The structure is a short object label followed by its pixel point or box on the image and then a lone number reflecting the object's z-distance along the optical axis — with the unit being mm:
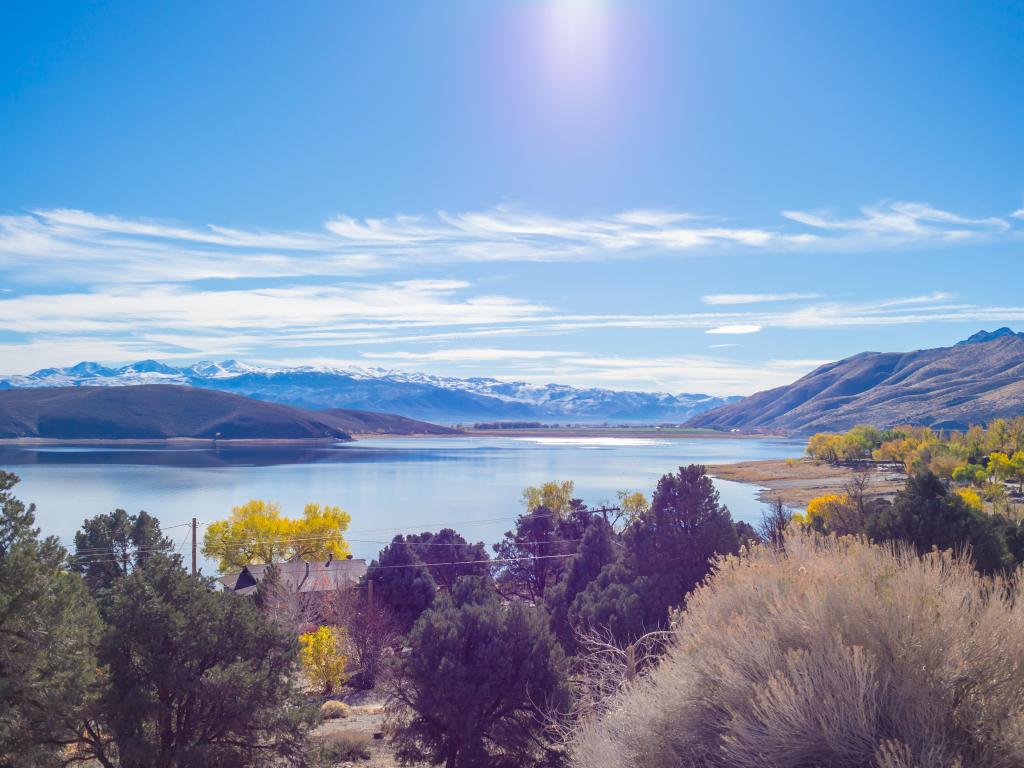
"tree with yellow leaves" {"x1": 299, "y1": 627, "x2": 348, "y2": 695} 22641
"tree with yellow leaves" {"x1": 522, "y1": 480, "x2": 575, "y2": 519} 50466
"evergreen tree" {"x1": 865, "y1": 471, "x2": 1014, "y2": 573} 17078
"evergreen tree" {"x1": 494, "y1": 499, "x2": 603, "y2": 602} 33688
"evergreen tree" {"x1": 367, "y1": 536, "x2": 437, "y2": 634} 28484
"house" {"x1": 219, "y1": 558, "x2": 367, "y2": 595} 33344
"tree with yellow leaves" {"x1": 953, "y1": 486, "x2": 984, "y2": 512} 39284
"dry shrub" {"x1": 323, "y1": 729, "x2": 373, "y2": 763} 15141
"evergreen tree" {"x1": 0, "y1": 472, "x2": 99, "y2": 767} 9547
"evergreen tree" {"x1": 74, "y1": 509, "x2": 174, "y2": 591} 25438
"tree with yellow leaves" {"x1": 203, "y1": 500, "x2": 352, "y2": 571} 41219
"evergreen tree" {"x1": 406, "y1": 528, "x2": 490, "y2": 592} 32156
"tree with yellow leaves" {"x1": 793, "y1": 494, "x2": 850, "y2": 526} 36031
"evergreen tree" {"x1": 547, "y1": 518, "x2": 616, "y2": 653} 24562
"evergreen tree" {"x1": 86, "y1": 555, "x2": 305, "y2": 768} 10930
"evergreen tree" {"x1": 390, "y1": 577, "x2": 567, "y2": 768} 13352
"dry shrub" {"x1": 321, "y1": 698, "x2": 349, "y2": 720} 19636
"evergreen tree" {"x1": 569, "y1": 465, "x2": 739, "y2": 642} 18359
